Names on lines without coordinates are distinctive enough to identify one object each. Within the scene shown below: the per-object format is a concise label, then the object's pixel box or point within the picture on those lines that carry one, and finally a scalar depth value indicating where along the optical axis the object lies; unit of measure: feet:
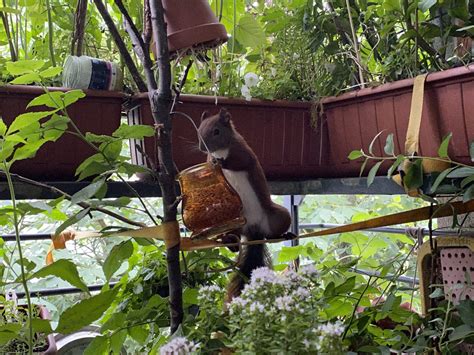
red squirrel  3.01
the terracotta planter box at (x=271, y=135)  3.67
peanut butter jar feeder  2.73
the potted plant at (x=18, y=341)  3.29
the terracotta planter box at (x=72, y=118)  3.22
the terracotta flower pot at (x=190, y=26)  3.00
